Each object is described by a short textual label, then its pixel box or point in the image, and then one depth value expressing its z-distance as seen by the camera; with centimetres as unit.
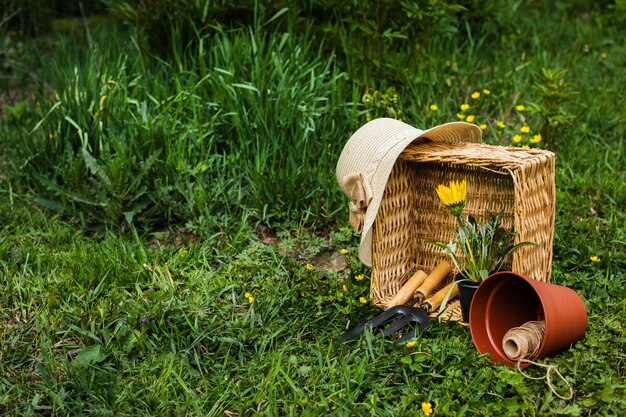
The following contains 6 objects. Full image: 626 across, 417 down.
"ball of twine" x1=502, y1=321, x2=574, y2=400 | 235
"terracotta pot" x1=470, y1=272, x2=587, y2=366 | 238
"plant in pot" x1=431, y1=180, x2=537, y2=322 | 257
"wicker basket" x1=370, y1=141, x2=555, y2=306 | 257
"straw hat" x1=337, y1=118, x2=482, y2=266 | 266
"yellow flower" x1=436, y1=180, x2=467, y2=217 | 253
